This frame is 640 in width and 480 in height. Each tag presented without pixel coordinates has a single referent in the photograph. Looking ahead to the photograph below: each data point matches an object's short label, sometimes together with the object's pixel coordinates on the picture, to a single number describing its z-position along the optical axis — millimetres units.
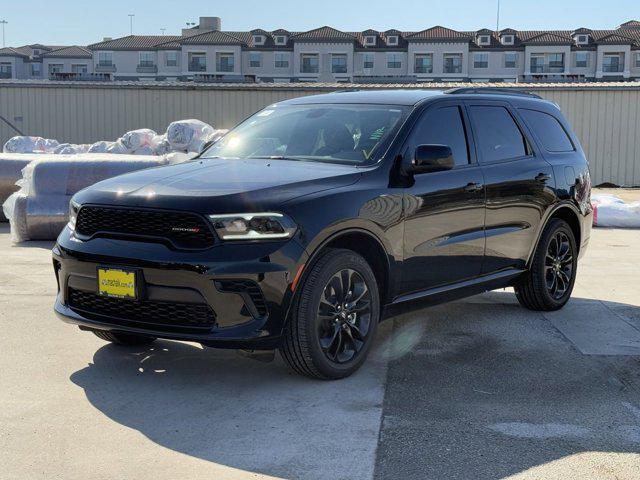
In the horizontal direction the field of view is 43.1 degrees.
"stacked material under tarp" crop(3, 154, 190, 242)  10766
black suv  4375
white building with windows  91188
